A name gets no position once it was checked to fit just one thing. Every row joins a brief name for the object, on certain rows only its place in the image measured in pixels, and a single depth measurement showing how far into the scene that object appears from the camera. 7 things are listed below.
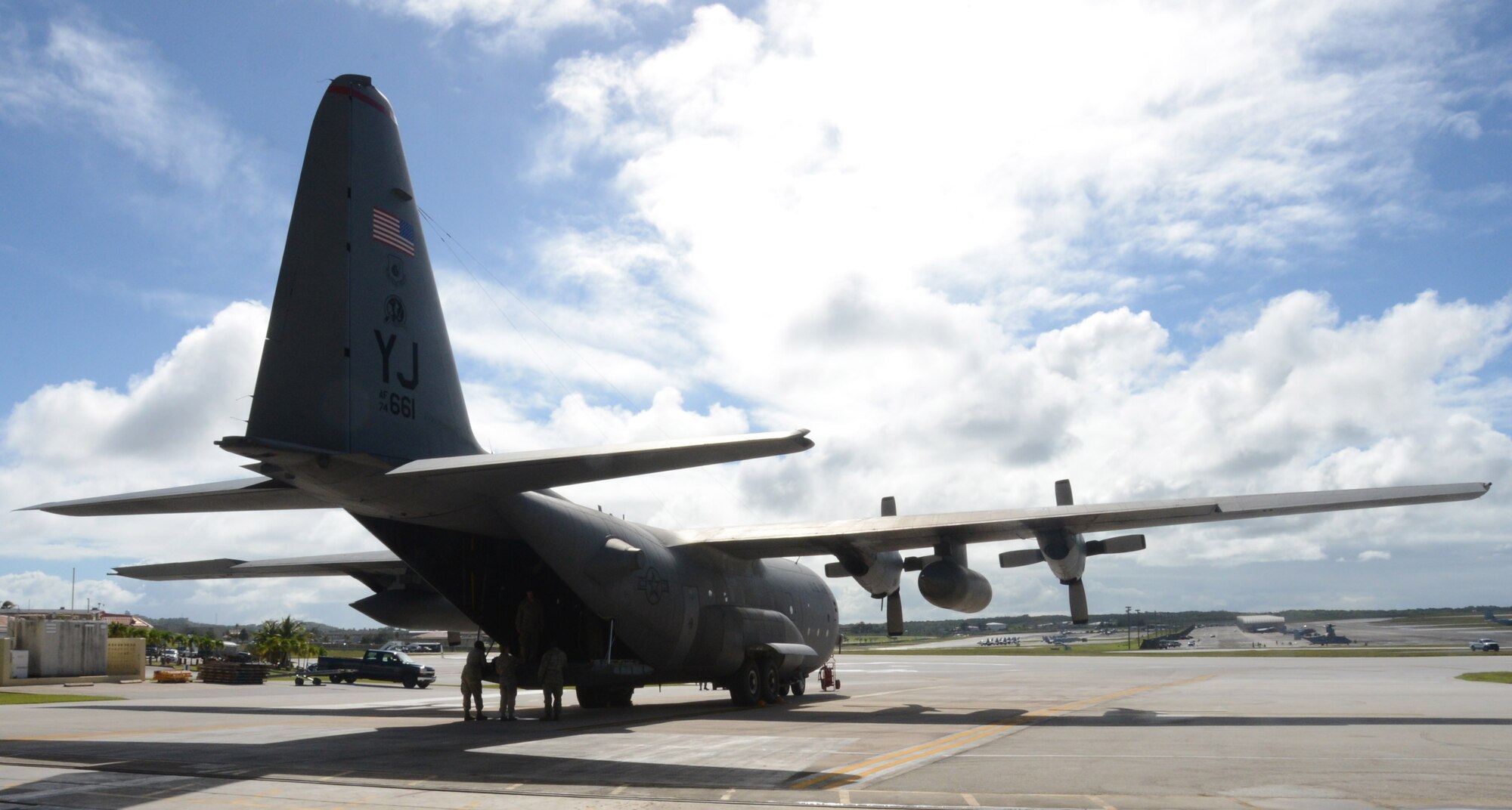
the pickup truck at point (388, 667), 33.69
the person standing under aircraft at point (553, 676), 15.73
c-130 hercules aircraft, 11.59
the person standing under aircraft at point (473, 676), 16.02
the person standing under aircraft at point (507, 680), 15.85
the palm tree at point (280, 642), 47.97
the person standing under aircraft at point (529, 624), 16.28
